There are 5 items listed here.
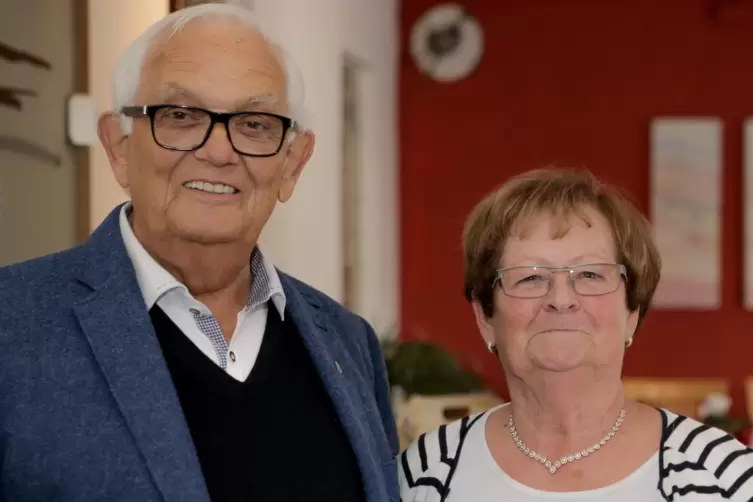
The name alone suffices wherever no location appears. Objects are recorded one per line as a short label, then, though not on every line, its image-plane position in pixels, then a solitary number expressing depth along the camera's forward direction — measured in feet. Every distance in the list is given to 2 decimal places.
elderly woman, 5.15
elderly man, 4.32
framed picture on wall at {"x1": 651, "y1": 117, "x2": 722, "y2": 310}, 17.26
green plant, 12.91
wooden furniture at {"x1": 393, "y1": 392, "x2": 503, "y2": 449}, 10.12
